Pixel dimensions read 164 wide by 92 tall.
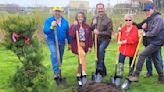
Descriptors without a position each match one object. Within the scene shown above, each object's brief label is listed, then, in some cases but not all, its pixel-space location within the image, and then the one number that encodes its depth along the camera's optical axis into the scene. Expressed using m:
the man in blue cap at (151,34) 4.85
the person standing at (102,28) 5.32
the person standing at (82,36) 5.11
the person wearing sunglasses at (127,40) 5.01
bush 3.36
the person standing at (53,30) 5.02
